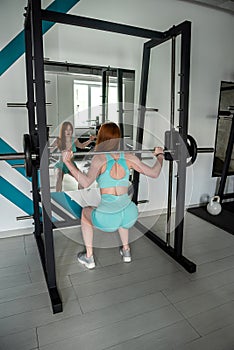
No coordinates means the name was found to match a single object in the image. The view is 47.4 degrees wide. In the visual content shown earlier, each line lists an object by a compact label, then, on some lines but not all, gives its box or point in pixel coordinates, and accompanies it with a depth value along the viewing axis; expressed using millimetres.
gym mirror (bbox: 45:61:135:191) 2789
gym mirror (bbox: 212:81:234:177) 3672
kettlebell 3477
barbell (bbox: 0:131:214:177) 1841
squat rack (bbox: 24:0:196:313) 1657
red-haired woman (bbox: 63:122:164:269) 2102
